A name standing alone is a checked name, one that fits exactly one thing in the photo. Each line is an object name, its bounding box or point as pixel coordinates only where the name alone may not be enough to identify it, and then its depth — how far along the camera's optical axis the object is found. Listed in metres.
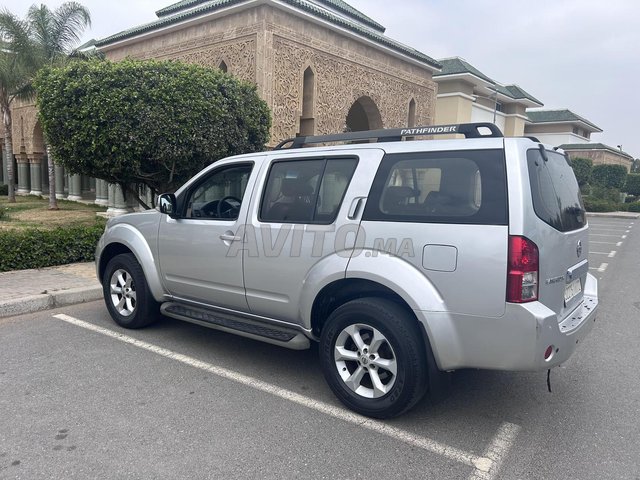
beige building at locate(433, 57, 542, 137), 28.78
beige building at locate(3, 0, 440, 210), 13.91
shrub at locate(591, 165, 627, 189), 40.25
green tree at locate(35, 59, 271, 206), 7.88
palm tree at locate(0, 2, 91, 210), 18.58
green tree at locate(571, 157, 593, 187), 38.93
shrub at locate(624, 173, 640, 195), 47.16
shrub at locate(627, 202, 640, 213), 37.41
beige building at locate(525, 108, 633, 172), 48.50
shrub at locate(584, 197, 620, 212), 35.09
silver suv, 2.97
